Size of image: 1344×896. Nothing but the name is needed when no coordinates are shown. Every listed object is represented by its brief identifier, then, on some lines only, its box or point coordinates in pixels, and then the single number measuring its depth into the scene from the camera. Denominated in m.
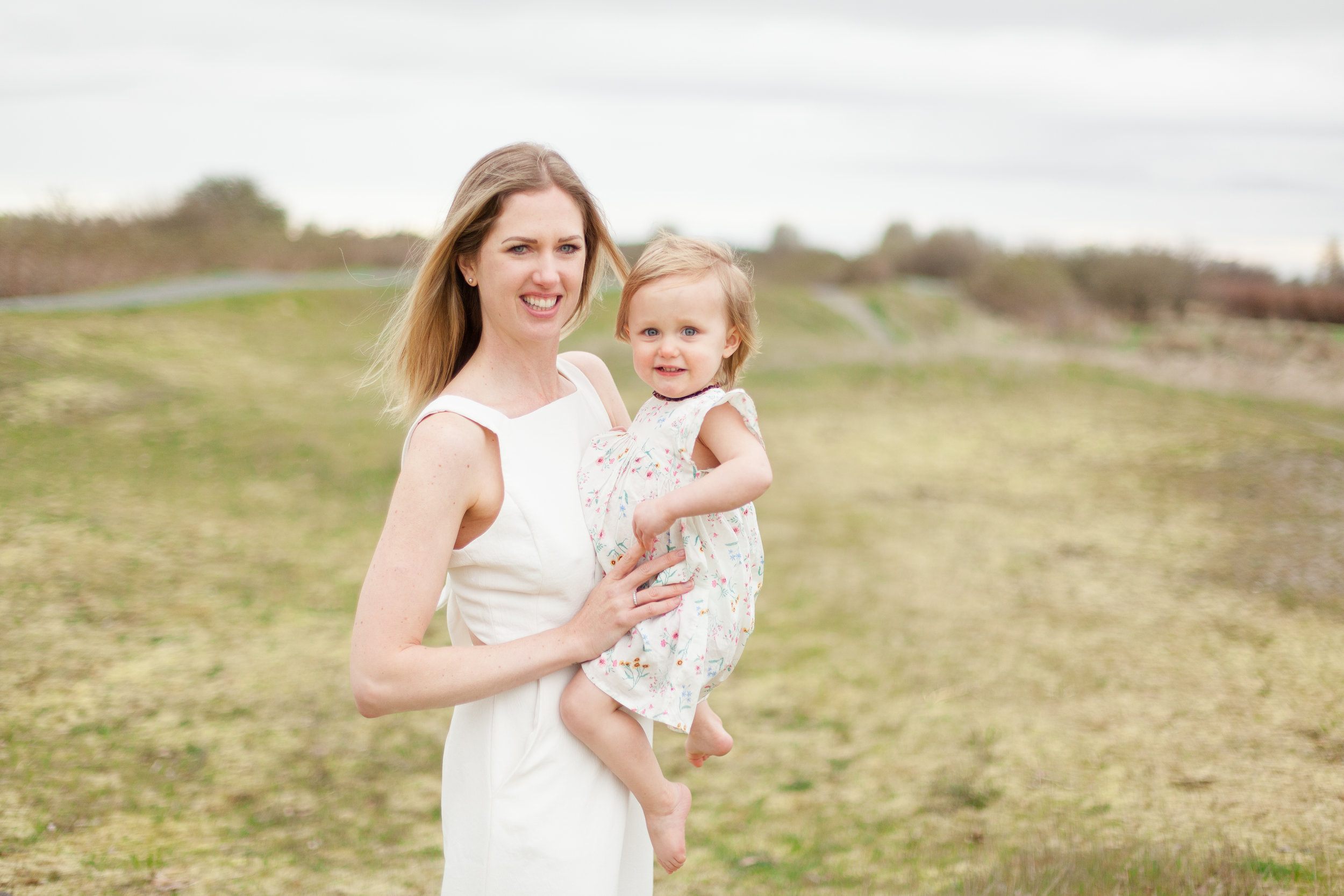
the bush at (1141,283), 26.30
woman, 2.00
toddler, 2.17
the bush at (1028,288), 28.50
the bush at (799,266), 37.56
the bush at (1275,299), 20.36
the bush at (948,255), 36.44
